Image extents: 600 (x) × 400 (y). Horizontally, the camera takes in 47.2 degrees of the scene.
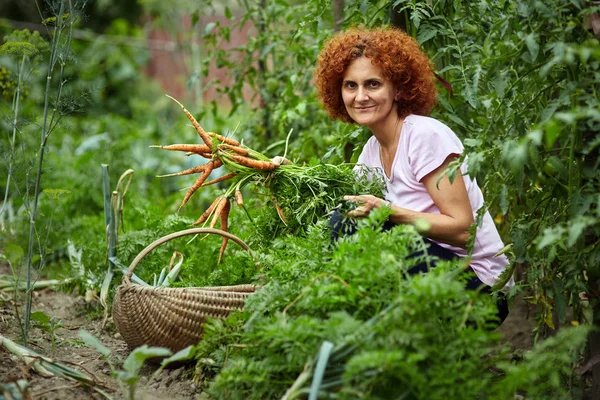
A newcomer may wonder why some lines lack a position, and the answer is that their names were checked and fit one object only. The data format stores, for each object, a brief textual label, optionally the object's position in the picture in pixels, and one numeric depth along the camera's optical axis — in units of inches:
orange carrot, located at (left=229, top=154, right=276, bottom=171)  111.2
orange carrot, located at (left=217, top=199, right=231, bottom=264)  115.9
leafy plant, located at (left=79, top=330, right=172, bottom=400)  79.9
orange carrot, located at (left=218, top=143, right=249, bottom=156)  113.9
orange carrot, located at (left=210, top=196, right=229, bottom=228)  114.0
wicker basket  101.7
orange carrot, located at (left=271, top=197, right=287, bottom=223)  112.0
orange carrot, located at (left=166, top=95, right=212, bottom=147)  113.1
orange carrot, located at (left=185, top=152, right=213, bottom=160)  115.3
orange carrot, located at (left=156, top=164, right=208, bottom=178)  115.8
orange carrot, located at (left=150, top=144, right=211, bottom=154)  114.6
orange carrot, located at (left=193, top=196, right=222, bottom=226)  117.0
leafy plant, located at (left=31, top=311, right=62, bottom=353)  110.7
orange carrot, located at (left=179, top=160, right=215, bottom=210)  113.7
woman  101.2
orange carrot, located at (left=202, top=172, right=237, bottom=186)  115.5
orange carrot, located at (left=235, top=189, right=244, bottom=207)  112.9
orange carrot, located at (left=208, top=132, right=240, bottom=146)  115.1
